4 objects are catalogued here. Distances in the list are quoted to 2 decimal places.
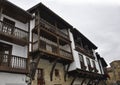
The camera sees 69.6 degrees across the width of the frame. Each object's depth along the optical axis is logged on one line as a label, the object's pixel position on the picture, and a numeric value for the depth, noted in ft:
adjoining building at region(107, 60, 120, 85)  108.87
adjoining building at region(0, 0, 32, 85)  23.27
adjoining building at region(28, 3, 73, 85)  29.40
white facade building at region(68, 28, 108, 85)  38.34
